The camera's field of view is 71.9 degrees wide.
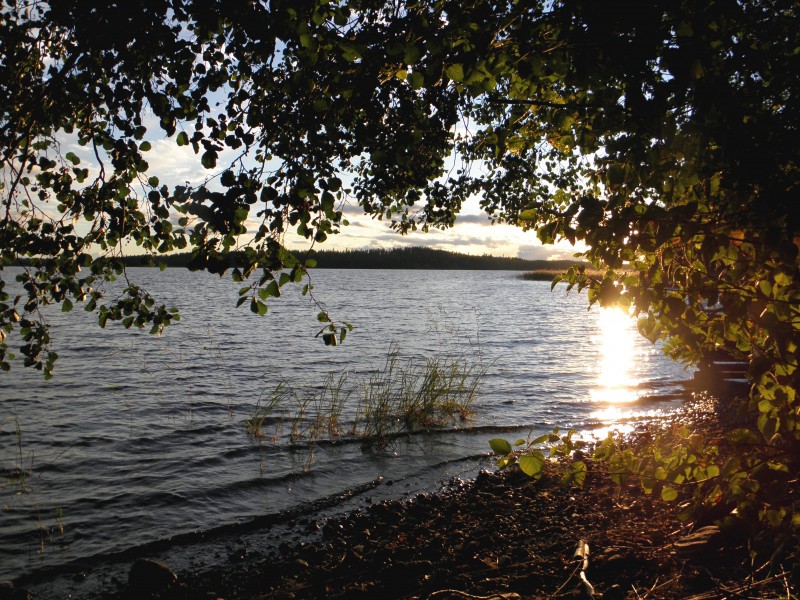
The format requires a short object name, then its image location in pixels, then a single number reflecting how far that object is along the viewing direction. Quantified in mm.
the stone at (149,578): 6406
